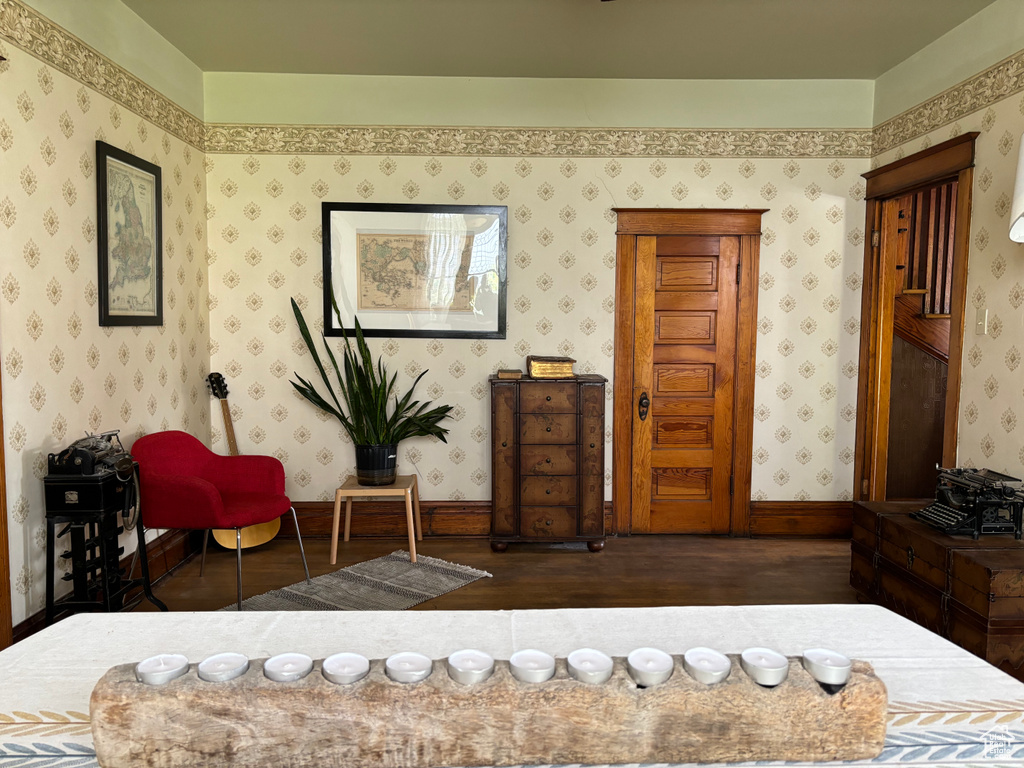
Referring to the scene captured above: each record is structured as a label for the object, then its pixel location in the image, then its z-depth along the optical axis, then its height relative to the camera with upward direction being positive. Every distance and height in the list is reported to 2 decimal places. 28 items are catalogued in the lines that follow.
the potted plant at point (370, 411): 4.34 -0.44
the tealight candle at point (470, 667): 0.90 -0.42
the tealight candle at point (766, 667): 0.91 -0.42
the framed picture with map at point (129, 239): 3.49 +0.54
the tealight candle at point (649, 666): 0.90 -0.42
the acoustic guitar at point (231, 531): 4.48 -1.22
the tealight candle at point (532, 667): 0.91 -0.42
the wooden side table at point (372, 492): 4.23 -0.90
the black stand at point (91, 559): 2.93 -0.96
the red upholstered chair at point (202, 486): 3.42 -0.77
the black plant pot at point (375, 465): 4.31 -0.75
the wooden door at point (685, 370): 4.86 -0.14
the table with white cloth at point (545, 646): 0.95 -0.52
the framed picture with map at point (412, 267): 4.78 +0.54
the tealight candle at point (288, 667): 0.91 -0.43
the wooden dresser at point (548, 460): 4.50 -0.73
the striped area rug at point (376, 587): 3.64 -1.35
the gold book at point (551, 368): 4.57 -0.13
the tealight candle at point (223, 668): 0.90 -0.43
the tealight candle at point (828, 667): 0.91 -0.42
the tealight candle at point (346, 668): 0.91 -0.43
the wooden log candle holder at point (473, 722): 0.86 -0.47
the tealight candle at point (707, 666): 0.91 -0.42
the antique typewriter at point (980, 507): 2.99 -0.65
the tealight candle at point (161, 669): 0.90 -0.43
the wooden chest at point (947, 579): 2.66 -0.96
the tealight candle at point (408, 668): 0.91 -0.43
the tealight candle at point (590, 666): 0.91 -0.43
